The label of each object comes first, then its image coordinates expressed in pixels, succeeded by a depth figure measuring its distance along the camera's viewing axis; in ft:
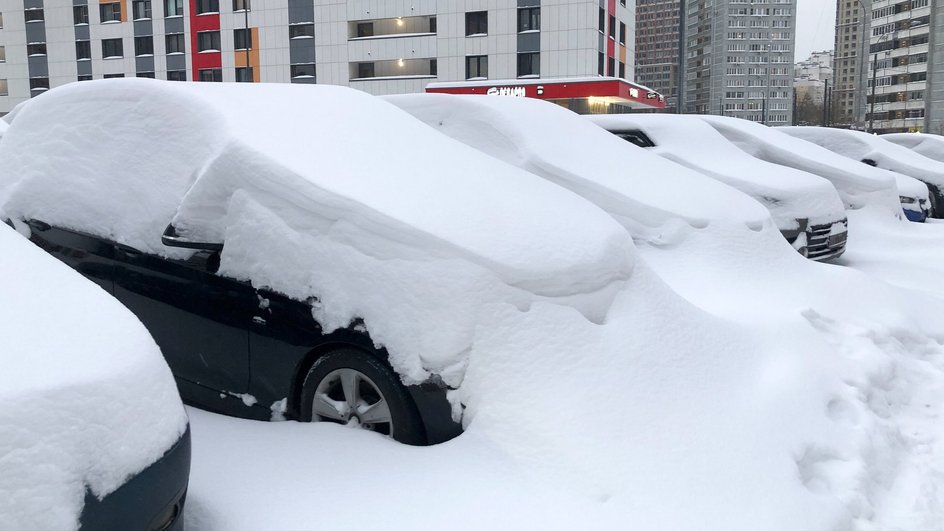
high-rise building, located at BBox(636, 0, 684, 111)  458.91
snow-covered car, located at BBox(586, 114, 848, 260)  24.64
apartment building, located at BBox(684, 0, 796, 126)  425.69
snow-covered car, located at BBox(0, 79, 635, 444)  10.02
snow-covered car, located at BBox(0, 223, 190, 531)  5.61
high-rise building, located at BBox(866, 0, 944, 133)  260.21
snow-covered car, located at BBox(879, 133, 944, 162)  54.29
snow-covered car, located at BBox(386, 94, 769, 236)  19.60
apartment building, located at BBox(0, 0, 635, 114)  117.70
